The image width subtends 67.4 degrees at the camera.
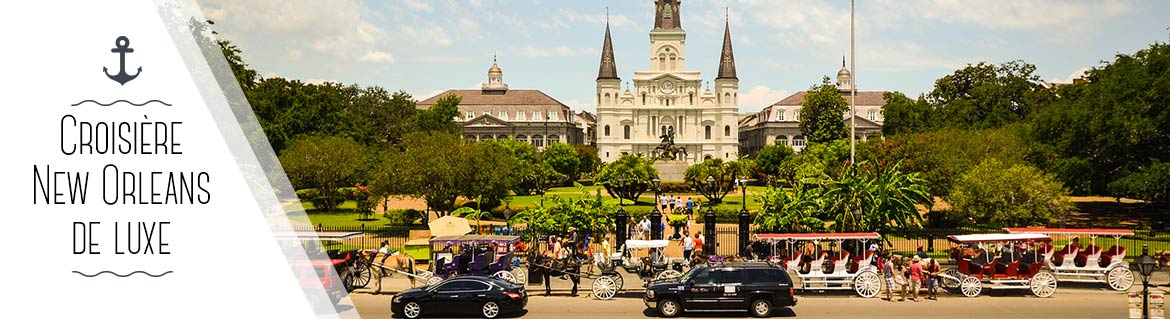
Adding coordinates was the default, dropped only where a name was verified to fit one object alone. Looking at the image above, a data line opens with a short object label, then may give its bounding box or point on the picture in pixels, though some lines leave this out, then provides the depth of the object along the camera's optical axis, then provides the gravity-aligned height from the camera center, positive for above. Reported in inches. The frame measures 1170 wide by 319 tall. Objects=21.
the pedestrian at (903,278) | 822.5 -110.8
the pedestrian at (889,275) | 823.7 -108.1
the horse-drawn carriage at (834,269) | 847.1 -107.1
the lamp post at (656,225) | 1182.3 -87.4
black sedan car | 741.9 -119.1
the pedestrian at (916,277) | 826.8 -109.4
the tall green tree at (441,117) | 3393.2 +181.8
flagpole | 1278.4 +157.3
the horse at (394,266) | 888.0 -107.5
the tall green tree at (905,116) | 3026.6 +171.3
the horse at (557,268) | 880.3 -109.4
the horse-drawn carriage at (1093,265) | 871.7 -104.5
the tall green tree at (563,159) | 3169.3 +5.6
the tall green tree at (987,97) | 2716.5 +208.0
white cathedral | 5191.9 +289.4
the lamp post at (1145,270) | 670.5 -84.3
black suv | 742.5 -110.8
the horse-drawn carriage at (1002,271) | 837.8 -107.2
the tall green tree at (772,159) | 3377.2 +4.8
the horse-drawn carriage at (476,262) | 905.5 -107.3
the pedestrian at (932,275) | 832.9 -108.5
